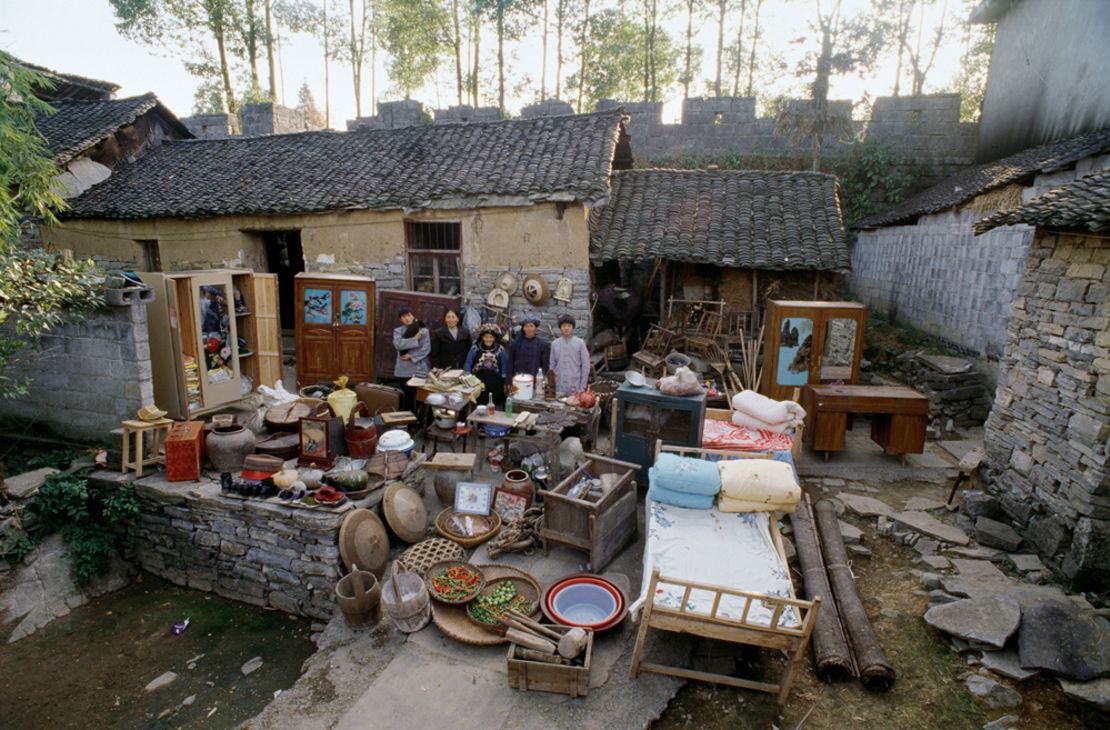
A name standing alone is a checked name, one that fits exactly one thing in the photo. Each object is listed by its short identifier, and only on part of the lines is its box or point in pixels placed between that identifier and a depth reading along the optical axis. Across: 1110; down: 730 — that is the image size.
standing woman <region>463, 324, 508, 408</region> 9.07
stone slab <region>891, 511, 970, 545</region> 6.57
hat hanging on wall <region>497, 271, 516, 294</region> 10.84
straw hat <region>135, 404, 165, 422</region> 7.24
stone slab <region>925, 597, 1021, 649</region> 4.86
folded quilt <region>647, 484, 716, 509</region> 5.82
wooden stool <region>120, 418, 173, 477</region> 7.16
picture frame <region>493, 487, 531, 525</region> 6.85
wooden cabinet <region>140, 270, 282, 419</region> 7.91
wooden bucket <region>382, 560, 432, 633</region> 5.33
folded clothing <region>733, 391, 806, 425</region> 7.35
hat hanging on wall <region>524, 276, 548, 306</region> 10.59
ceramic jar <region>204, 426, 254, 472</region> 7.18
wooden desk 8.22
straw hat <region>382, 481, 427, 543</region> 6.67
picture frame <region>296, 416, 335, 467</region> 7.18
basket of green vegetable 5.27
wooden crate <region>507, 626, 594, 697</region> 4.49
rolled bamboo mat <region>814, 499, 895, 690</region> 4.67
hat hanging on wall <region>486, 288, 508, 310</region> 10.91
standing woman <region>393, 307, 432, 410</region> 9.93
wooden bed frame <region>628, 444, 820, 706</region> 4.27
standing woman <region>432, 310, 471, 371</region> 9.86
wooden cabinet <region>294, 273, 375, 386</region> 10.55
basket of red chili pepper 5.51
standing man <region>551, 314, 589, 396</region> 8.97
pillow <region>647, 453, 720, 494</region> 5.76
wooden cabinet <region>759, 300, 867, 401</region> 9.16
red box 7.02
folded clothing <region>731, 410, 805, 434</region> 7.38
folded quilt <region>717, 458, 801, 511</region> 5.60
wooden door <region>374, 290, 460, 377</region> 10.62
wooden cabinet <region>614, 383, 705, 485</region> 7.11
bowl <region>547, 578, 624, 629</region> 5.27
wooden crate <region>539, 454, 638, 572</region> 5.87
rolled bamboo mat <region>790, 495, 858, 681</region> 4.73
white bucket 8.26
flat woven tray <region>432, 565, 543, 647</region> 5.14
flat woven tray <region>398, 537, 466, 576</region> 6.12
